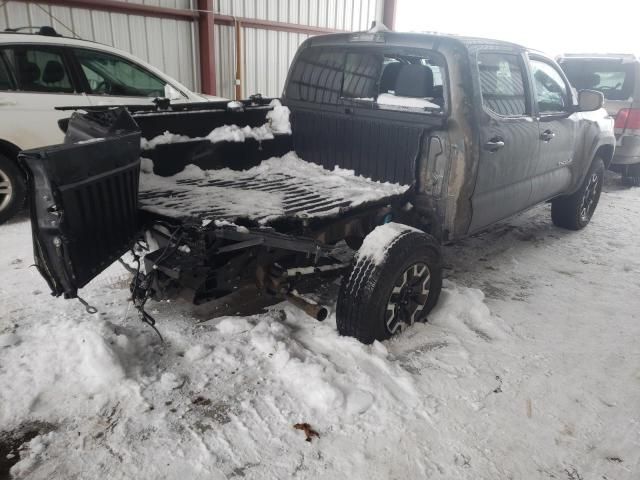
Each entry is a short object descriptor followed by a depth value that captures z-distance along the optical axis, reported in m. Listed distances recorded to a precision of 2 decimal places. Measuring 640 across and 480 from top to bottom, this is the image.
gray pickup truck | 2.53
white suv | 5.20
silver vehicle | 6.97
